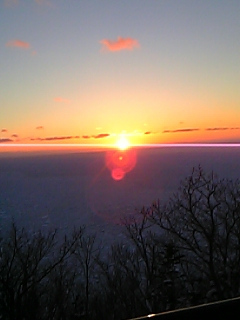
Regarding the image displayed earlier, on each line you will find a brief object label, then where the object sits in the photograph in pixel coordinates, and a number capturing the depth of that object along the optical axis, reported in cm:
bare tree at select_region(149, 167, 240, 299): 961
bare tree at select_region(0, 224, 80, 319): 970
